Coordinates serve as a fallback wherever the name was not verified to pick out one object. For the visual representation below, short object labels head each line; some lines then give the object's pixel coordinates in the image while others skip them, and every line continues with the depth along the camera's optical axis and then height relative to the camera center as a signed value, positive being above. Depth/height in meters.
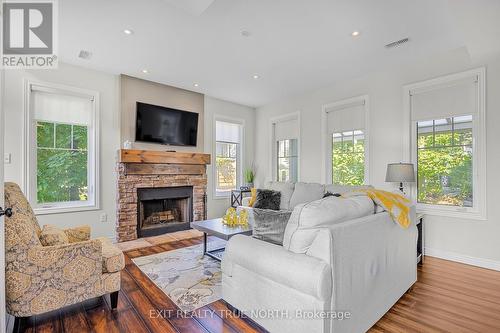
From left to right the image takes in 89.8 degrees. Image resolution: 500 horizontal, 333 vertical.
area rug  2.36 -1.24
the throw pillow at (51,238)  1.97 -0.57
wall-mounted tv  4.51 +0.78
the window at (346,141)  4.39 +0.46
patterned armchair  1.76 -0.79
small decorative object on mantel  4.28 +0.36
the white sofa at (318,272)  1.51 -0.72
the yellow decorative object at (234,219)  3.24 -0.69
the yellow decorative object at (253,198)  4.55 -0.58
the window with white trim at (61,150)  3.66 +0.25
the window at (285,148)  5.57 +0.42
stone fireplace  4.23 -0.48
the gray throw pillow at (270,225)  1.91 -0.46
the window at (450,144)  3.23 +0.31
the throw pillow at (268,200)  4.37 -0.60
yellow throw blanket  2.12 -0.34
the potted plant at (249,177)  6.10 -0.28
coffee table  2.90 -0.77
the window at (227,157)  5.82 +0.22
